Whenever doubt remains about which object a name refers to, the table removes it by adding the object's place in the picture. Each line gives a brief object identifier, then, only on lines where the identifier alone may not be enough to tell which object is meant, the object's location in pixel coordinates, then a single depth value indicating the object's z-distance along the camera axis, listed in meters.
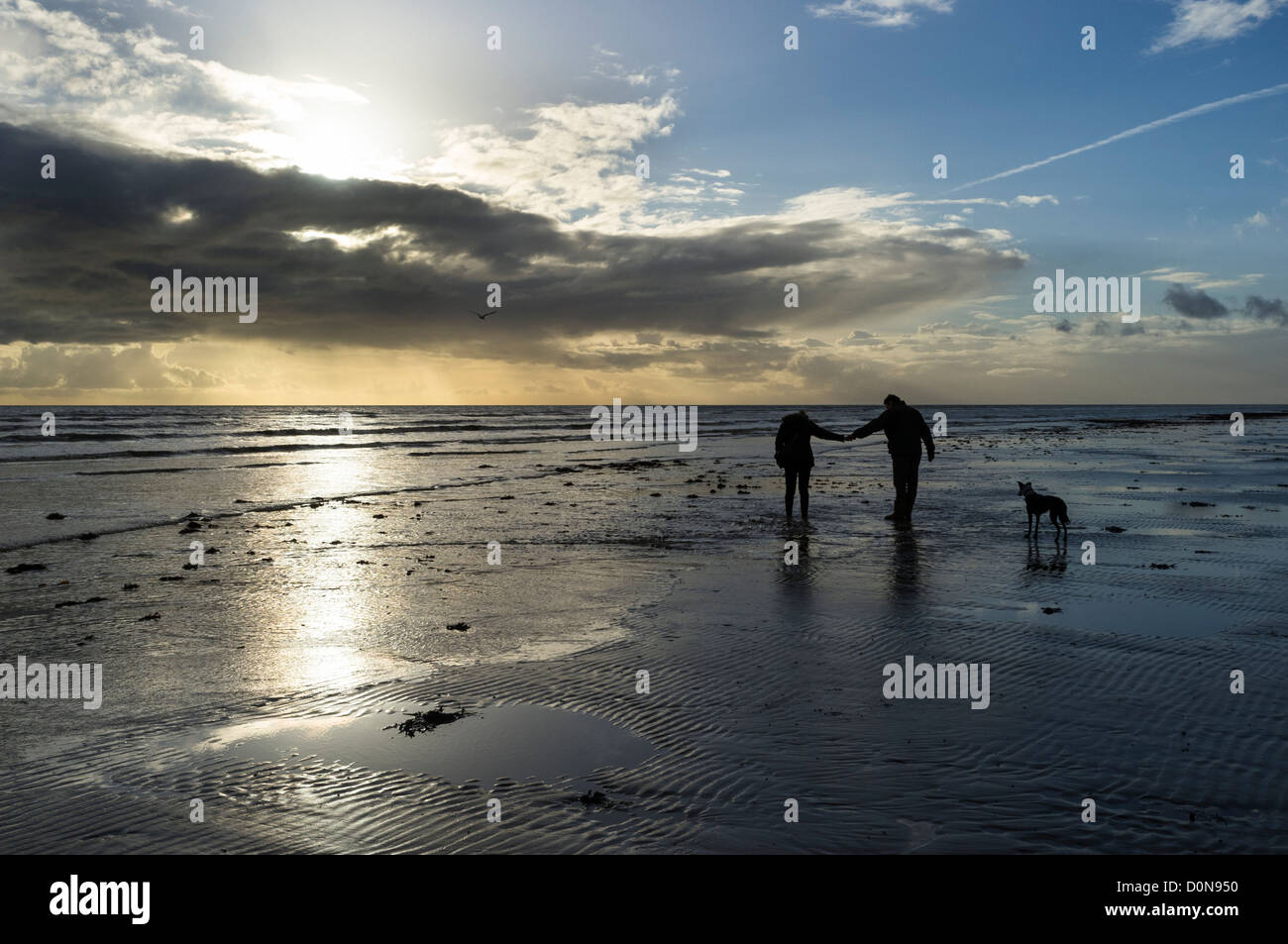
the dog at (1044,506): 14.34
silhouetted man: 17.22
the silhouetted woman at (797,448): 17.89
